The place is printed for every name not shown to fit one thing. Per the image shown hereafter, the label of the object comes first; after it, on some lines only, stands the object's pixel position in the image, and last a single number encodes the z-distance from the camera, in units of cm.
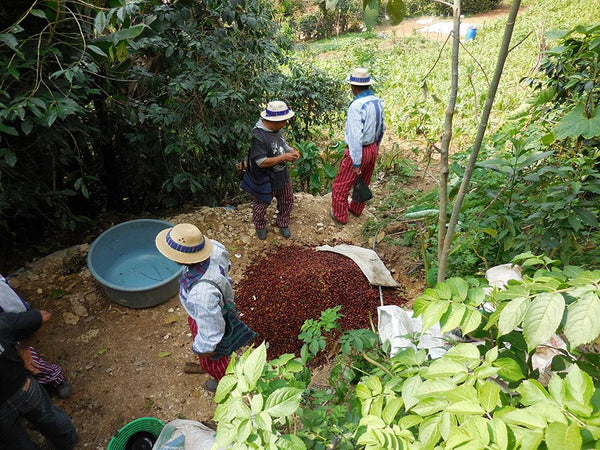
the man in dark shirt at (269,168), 324
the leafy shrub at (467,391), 67
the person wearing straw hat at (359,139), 354
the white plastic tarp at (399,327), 198
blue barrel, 942
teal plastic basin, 298
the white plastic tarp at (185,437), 175
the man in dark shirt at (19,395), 179
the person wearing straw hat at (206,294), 193
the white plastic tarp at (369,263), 314
